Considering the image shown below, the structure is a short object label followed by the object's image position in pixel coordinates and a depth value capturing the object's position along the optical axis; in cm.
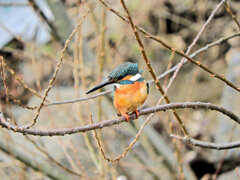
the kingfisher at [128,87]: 619
